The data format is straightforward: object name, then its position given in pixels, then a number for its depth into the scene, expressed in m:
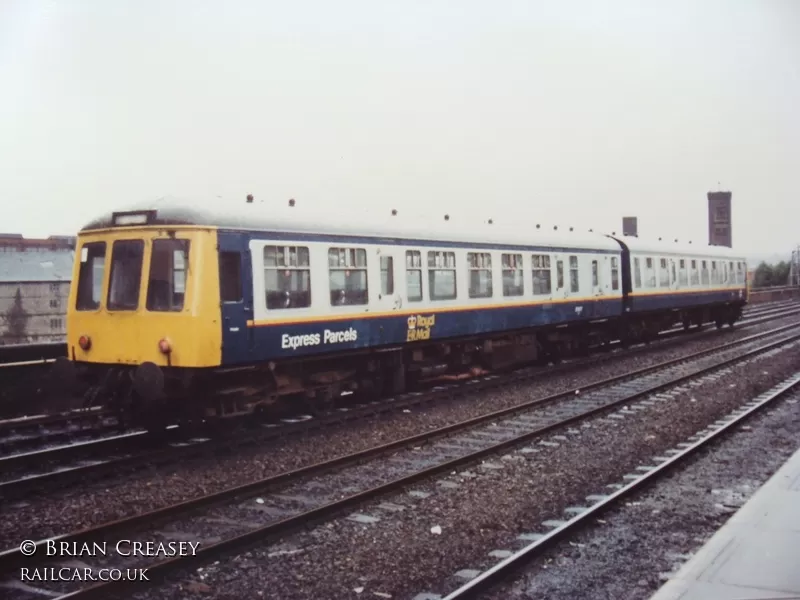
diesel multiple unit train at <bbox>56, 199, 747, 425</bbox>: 10.25
